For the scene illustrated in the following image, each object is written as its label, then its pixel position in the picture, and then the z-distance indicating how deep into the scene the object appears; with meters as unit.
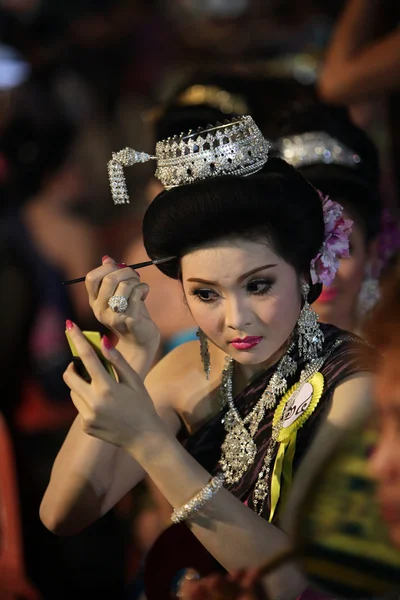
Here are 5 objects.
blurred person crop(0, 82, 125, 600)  4.06
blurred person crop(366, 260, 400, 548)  3.14
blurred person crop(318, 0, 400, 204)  4.11
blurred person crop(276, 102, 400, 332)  3.80
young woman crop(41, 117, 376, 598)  3.31
